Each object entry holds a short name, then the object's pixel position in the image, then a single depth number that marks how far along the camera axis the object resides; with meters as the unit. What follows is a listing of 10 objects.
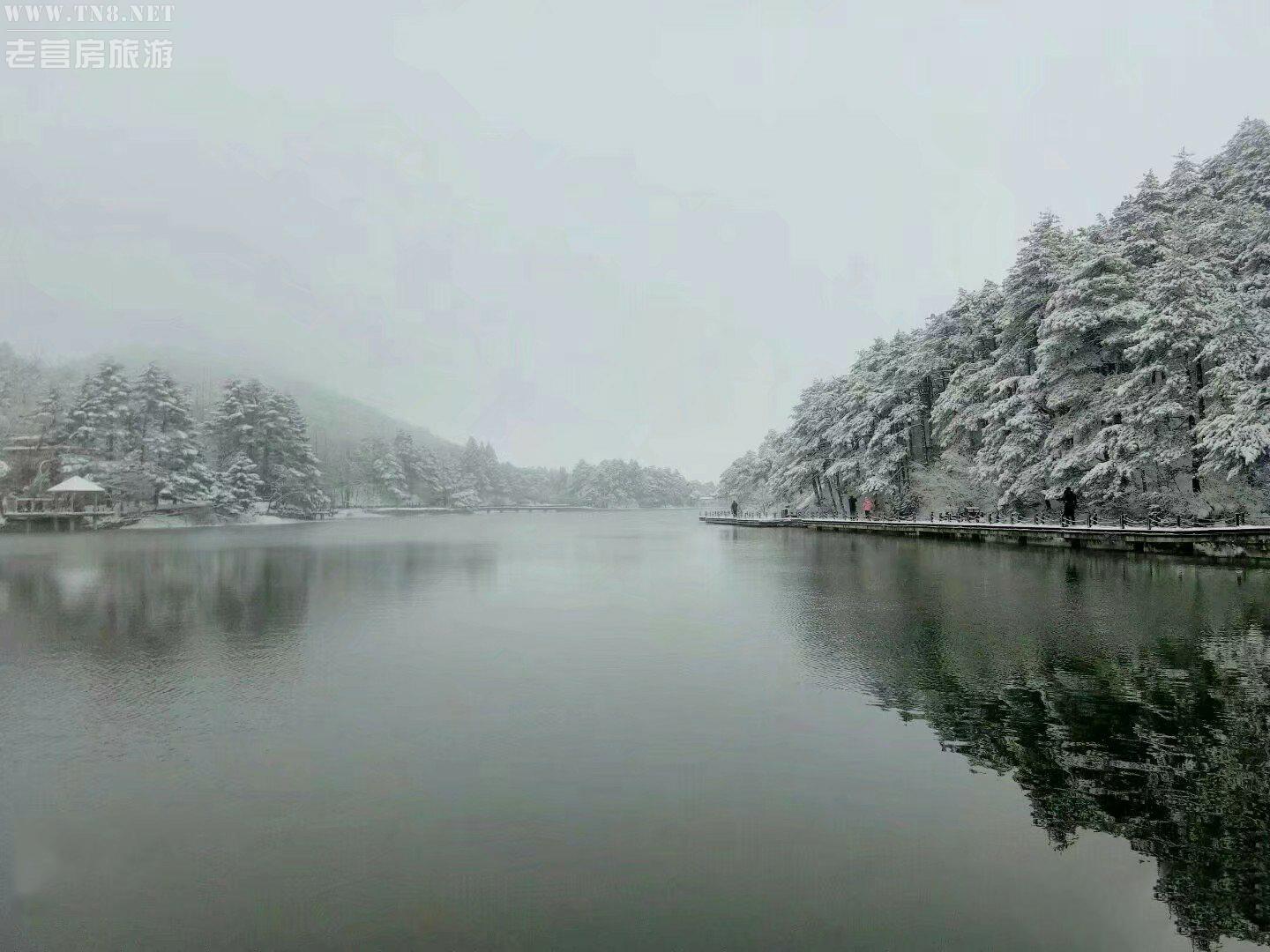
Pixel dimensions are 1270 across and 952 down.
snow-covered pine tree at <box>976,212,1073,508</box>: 36.47
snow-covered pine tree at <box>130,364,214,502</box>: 68.81
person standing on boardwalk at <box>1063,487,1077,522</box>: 33.88
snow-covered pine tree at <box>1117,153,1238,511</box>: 29.56
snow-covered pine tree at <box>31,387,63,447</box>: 68.12
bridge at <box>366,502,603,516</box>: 117.81
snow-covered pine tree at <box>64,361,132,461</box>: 68.50
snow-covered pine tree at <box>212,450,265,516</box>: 71.56
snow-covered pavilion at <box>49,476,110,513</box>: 62.25
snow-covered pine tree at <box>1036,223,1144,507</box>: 32.12
